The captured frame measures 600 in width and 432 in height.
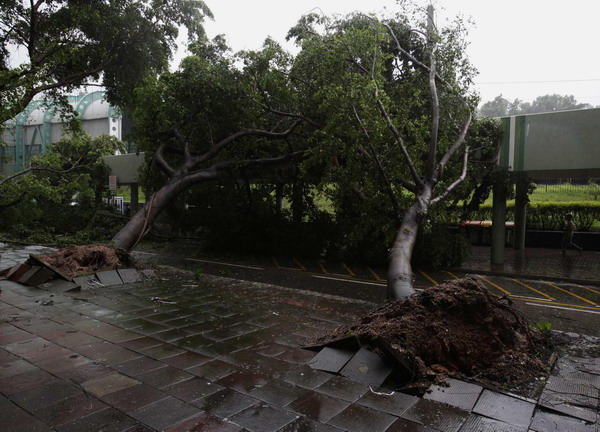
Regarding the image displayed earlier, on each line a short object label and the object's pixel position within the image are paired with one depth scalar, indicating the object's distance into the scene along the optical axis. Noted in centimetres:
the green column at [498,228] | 1370
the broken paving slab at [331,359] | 392
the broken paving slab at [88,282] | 743
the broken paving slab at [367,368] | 367
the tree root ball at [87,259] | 817
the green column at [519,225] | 1585
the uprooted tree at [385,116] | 906
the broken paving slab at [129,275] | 819
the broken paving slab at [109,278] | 782
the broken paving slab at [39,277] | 748
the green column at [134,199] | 2294
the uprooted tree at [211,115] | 1220
